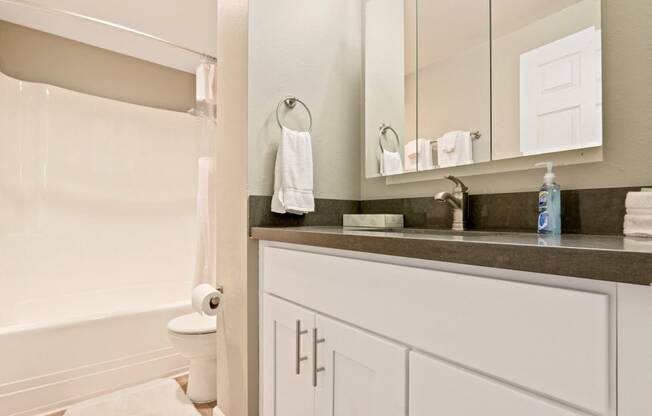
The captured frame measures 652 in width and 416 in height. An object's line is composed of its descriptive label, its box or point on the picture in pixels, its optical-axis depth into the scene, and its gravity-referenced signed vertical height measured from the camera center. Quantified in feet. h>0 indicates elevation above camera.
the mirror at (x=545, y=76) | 3.12 +1.36
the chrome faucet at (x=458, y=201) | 3.91 +0.09
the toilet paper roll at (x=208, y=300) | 4.78 -1.33
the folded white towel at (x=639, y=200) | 2.54 +0.07
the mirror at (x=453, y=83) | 3.94 +1.59
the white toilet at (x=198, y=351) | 5.63 -2.44
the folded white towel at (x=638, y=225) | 2.53 -0.13
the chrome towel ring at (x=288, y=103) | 4.69 +1.52
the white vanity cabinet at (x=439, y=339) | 1.58 -0.83
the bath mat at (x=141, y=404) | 5.44 -3.32
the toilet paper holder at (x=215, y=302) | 4.84 -1.36
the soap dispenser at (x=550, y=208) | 3.05 +0.01
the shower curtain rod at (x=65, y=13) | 6.36 +3.84
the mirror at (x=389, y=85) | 4.75 +1.86
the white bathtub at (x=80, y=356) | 5.31 -2.59
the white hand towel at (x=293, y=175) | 4.42 +0.45
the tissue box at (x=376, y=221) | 4.40 -0.16
